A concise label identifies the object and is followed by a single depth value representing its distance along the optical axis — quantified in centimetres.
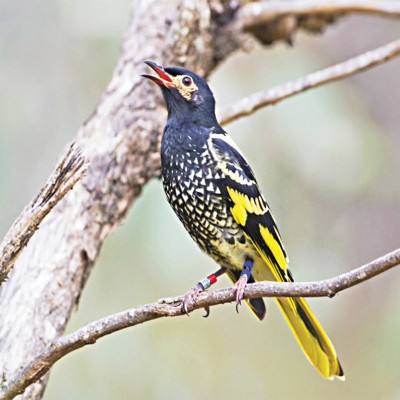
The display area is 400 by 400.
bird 681
